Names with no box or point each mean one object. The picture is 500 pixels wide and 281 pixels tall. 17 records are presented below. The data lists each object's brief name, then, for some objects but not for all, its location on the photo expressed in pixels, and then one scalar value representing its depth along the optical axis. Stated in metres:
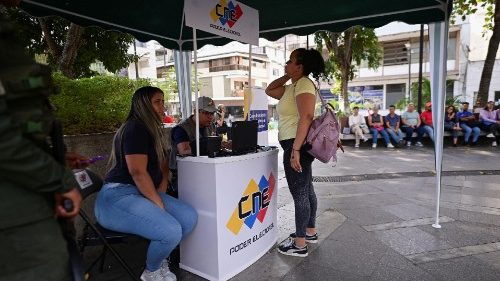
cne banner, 2.85
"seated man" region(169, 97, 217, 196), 3.23
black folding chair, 2.29
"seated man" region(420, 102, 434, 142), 11.02
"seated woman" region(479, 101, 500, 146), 10.79
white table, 2.81
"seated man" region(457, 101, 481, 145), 10.78
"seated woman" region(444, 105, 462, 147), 10.86
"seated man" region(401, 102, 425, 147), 11.21
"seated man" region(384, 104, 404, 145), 11.11
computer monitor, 3.01
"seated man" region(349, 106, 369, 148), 11.24
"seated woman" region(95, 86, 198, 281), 2.54
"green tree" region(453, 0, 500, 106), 11.09
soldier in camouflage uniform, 1.30
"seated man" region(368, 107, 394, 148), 11.12
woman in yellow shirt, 3.10
